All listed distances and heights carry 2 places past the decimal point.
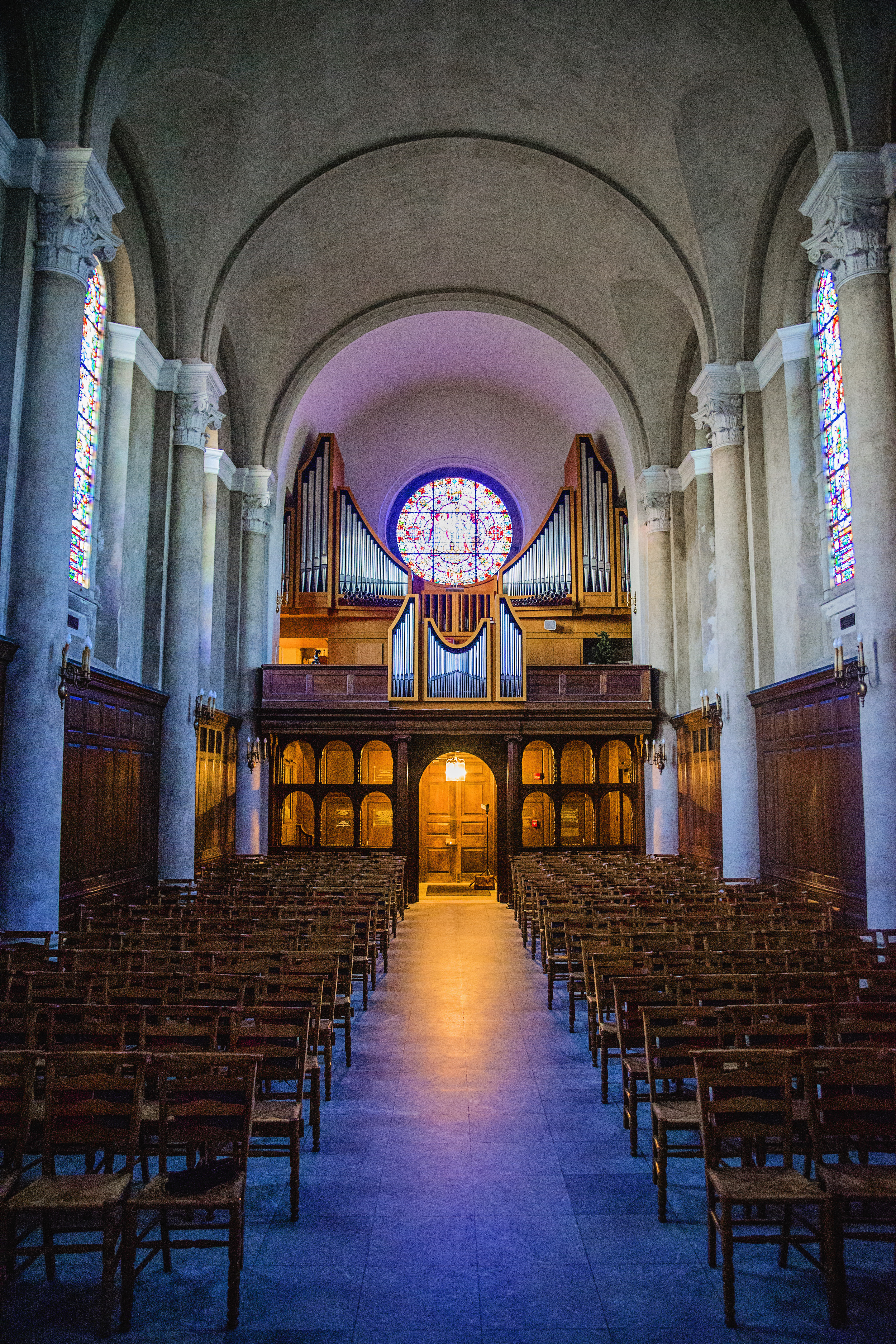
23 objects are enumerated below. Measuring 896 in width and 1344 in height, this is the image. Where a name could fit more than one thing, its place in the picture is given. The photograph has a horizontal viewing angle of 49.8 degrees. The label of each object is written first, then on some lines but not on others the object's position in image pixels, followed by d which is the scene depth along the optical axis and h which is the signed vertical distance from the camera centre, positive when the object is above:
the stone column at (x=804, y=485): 14.84 +5.03
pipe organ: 24.83 +6.06
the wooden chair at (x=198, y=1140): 3.81 -1.43
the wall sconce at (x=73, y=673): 10.70 +1.54
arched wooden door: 24.84 -0.35
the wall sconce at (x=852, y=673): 10.73 +1.58
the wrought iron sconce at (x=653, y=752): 21.28 +1.32
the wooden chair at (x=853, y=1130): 3.87 -1.41
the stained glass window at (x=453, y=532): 28.59 +8.22
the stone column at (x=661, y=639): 21.19 +3.88
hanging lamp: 23.33 +1.01
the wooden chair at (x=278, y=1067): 4.76 -1.35
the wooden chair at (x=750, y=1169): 3.84 -1.52
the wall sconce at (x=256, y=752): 20.84 +1.27
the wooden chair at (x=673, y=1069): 4.82 -1.34
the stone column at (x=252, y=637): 20.75 +3.83
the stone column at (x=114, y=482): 14.98 +5.08
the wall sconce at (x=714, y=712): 16.92 +1.74
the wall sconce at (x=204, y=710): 16.62 +1.77
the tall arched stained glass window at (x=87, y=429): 14.20 +5.67
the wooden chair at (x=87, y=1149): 3.72 -1.48
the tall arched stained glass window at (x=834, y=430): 14.16 +5.65
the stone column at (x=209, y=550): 18.69 +5.30
